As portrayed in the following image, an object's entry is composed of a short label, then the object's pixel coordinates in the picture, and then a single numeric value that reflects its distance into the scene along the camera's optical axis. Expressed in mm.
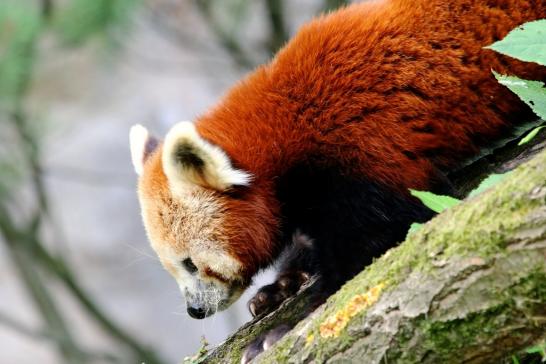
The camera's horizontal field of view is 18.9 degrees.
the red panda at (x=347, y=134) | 5379
